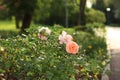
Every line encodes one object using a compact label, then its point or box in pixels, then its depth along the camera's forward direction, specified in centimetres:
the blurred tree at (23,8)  1529
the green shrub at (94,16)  3161
